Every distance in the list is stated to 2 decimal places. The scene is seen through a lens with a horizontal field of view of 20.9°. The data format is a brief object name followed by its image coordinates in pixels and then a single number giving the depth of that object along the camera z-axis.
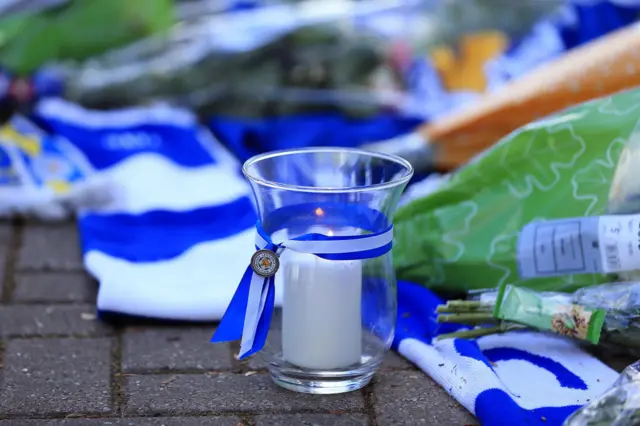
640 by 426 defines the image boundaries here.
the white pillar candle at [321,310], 1.04
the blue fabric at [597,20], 1.61
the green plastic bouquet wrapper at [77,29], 1.72
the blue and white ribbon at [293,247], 1.03
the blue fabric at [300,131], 1.58
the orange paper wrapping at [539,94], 1.31
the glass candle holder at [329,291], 1.04
